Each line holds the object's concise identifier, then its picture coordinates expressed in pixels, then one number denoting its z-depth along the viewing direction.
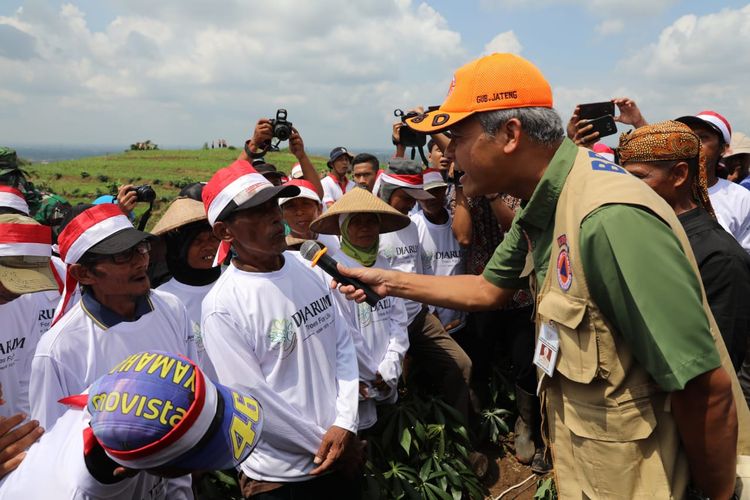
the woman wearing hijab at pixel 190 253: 3.47
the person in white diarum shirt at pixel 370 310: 3.49
